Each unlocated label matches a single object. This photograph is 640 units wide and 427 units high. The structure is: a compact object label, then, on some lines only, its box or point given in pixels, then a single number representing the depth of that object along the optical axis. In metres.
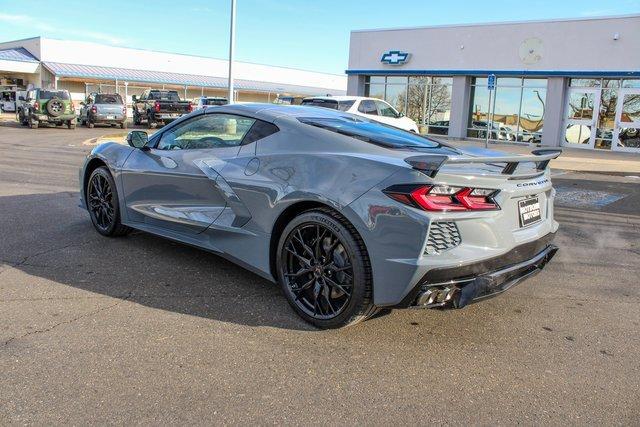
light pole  18.81
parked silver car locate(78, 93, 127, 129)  28.72
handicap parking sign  18.69
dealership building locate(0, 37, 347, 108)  47.59
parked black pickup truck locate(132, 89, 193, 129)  28.41
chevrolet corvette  3.29
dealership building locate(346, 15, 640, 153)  21.52
